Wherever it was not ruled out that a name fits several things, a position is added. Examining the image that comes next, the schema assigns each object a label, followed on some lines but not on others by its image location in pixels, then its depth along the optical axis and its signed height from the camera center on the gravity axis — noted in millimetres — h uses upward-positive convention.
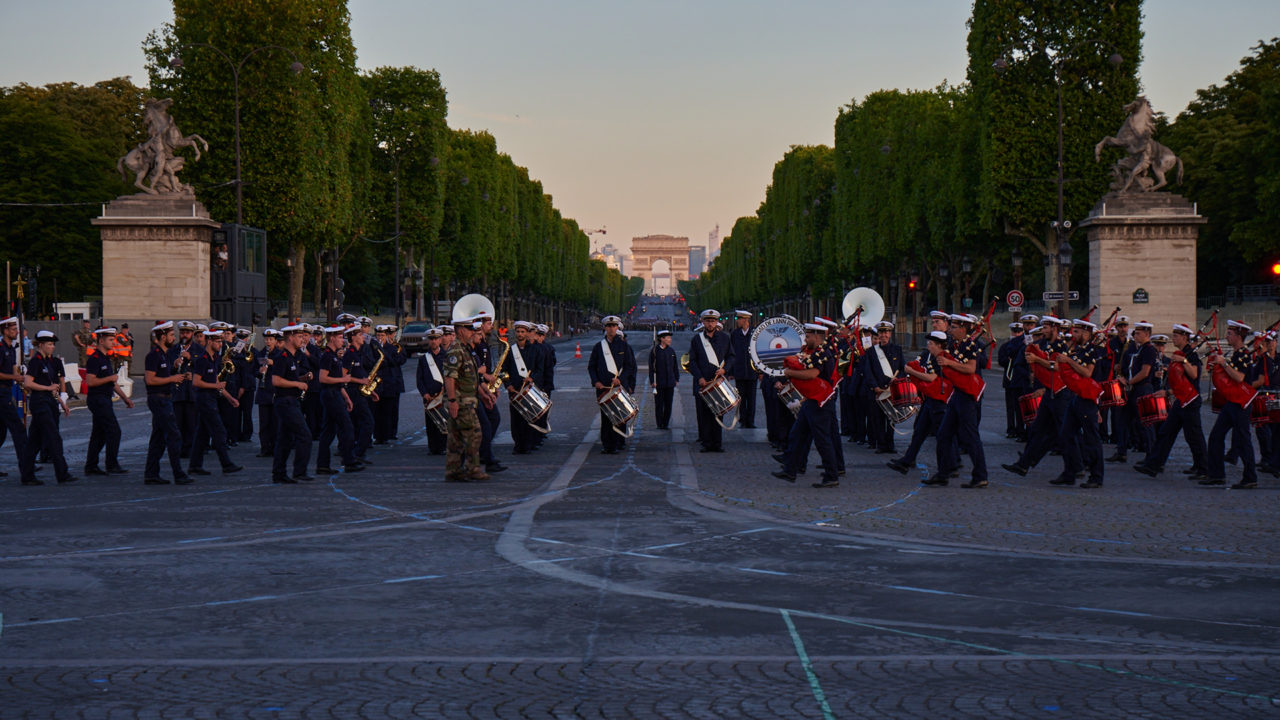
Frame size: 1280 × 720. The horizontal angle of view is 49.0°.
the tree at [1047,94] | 46938 +8146
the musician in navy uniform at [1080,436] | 14727 -1076
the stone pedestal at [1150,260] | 39562 +2084
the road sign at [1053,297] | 41125 +1101
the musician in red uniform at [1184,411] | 15289 -850
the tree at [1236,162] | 54094 +7267
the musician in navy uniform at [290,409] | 15143 -820
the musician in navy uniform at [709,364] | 18938 -431
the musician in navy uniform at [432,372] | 17984 -507
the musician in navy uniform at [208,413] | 16203 -931
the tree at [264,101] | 48344 +8147
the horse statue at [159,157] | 41344 +5218
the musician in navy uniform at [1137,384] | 17094 -618
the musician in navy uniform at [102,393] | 15625 -684
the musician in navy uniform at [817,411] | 14469 -805
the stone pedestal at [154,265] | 40844 +1993
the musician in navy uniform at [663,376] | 20844 -650
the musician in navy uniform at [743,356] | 21031 -341
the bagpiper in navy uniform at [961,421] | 14438 -901
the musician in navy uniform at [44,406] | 15297 -802
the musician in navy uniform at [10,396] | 15062 -679
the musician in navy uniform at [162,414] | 15297 -888
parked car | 60350 -246
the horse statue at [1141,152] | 39938 +5196
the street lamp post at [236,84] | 40162 +7346
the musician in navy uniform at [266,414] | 18750 -1113
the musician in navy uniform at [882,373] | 18500 -520
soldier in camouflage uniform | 15102 -894
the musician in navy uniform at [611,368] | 18719 -472
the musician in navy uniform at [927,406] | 14830 -806
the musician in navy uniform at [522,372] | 18938 -529
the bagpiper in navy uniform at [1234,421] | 14734 -930
